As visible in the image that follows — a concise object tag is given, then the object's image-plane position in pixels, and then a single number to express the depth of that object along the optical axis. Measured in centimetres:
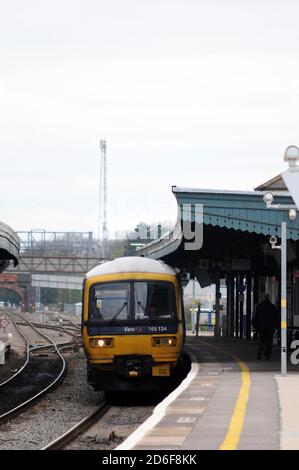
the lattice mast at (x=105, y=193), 11513
